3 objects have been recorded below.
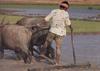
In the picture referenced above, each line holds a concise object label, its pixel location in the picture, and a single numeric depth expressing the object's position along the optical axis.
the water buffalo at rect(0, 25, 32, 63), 15.62
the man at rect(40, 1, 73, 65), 15.08
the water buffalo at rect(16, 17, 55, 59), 16.12
